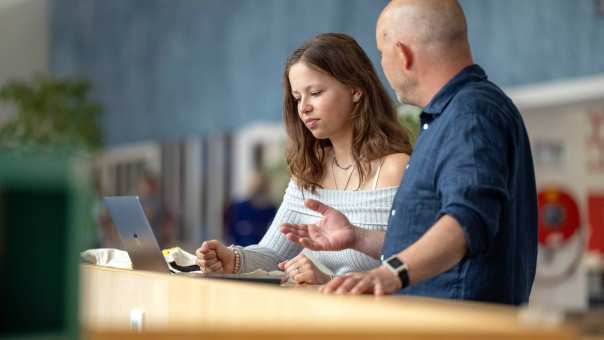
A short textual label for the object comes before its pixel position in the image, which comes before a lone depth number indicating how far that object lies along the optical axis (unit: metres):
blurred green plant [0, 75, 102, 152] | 12.56
